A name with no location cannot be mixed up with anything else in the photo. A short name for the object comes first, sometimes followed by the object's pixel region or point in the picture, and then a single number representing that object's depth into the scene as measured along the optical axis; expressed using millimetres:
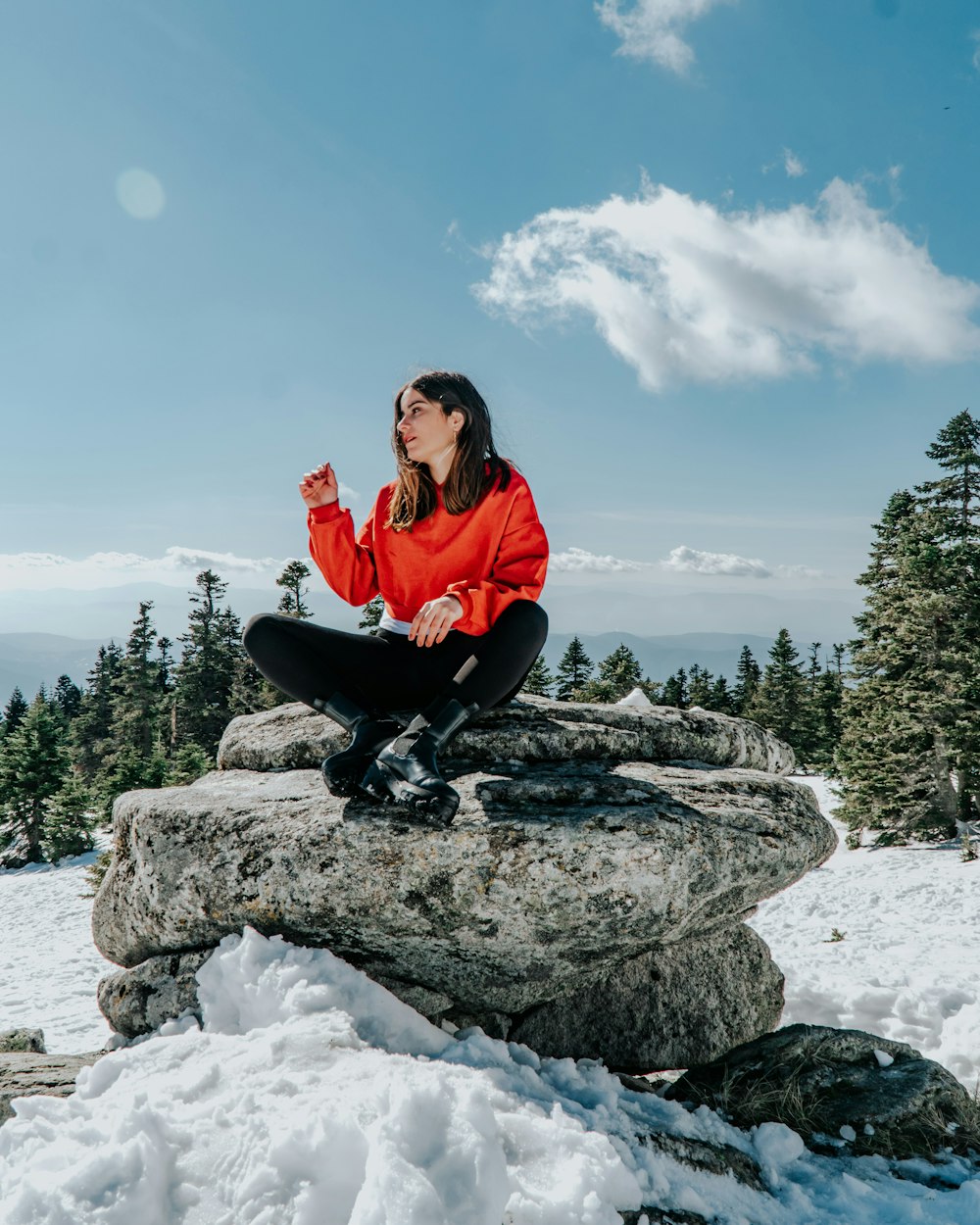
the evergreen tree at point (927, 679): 21969
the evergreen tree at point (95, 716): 56062
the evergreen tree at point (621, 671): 43844
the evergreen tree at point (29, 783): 35594
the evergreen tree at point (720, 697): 54562
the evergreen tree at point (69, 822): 33688
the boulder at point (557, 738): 5074
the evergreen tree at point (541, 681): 39597
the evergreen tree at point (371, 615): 30391
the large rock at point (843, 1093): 3742
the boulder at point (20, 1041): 5020
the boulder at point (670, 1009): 4891
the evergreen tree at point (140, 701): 46344
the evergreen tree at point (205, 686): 44656
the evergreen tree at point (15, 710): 61644
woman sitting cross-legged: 4141
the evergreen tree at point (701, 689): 54031
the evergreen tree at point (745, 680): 55969
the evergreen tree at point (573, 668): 49656
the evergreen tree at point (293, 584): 34844
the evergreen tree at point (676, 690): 58156
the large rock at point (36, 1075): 3383
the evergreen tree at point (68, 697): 72250
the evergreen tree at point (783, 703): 46344
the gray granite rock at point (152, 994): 4176
